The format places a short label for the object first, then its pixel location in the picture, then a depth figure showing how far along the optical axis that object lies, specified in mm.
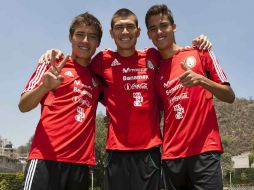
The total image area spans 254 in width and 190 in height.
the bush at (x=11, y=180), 30331
